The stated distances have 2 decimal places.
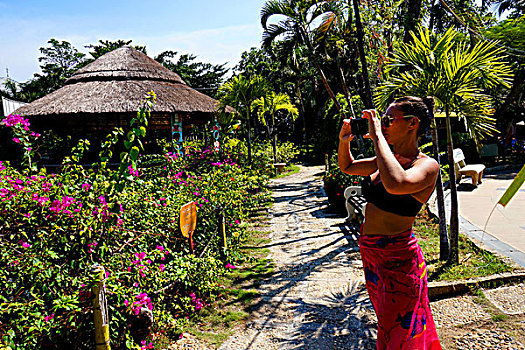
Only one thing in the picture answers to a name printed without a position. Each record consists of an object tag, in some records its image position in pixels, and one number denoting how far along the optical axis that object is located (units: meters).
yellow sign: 4.14
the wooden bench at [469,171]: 11.02
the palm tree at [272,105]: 18.64
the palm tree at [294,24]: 9.55
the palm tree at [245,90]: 13.32
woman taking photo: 2.22
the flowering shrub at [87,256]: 2.60
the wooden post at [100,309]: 2.67
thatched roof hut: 13.24
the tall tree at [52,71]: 31.78
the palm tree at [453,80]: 4.24
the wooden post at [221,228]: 5.51
